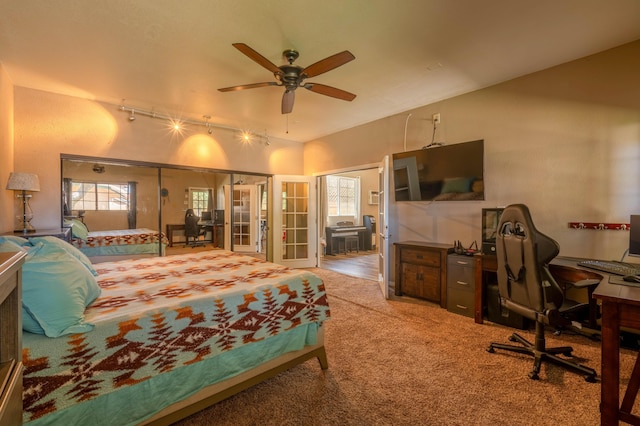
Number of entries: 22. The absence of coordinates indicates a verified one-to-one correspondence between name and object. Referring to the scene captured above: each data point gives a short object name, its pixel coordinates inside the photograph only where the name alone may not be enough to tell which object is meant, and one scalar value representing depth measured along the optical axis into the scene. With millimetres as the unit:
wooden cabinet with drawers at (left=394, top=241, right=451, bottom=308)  3504
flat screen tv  3416
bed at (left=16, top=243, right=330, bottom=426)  1210
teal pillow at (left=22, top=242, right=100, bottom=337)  1233
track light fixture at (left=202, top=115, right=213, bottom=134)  4510
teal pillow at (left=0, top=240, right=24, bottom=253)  1222
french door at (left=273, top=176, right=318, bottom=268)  5879
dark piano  7465
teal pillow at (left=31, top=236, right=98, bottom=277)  1682
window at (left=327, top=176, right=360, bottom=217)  8420
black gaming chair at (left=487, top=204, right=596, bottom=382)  2035
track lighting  4100
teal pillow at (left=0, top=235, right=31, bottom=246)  1662
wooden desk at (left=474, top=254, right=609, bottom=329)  2331
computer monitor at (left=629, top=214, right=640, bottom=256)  2215
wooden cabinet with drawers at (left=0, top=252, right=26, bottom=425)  718
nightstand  2883
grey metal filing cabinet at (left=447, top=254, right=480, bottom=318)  3180
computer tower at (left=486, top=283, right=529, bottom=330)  2883
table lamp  2996
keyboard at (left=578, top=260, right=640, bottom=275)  2074
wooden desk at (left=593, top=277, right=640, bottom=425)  1465
